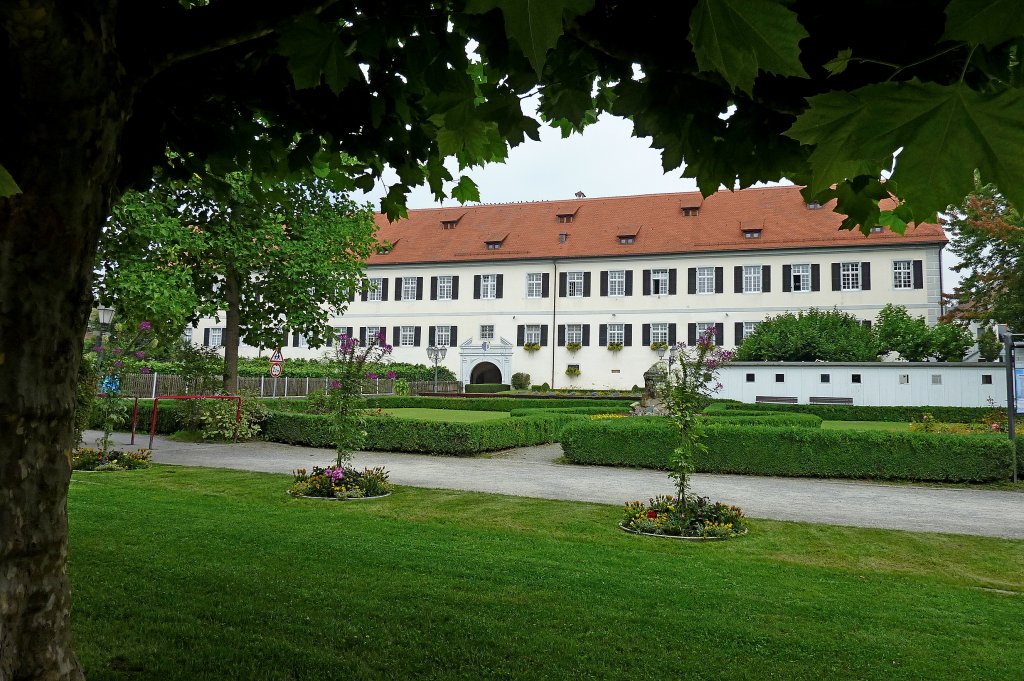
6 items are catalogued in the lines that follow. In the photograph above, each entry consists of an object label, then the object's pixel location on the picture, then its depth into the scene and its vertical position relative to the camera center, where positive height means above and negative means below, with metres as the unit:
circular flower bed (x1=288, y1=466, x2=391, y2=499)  9.68 -1.23
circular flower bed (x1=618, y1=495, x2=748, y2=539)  7.62 -1.30
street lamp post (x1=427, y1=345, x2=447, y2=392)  42.40 +2.54
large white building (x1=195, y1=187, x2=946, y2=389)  37.41 +6.79
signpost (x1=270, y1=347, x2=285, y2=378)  23.79 +0.95
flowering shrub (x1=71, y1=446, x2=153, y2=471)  11.70 -1.17
